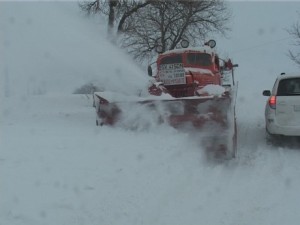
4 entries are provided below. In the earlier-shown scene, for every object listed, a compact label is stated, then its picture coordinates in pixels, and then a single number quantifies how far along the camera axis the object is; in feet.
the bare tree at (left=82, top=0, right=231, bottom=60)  82.89
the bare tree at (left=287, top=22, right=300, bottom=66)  91.81
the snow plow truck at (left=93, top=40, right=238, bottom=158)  25.86
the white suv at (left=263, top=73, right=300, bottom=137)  27.86
